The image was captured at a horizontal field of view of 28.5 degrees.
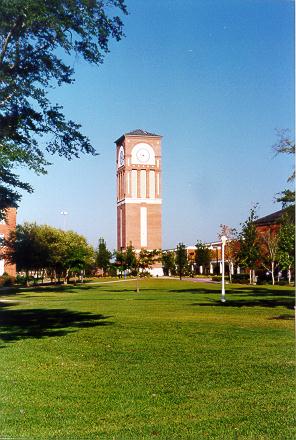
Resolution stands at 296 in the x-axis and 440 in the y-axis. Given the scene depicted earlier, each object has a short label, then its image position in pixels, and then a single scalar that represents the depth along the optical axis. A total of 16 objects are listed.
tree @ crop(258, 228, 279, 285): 48.52
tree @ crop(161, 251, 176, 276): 79.81
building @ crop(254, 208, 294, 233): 47.04
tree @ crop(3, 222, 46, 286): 50.88
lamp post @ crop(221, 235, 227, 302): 32.26
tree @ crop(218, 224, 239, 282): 51.82
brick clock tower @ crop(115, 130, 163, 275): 67.31
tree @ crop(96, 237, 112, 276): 78.38
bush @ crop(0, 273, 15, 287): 53.81
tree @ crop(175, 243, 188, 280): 73.75
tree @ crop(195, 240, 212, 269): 72.81
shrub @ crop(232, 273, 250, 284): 58.42
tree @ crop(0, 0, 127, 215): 11.16
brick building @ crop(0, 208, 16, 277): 54.12
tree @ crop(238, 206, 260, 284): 46.16
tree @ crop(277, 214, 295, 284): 30.88
